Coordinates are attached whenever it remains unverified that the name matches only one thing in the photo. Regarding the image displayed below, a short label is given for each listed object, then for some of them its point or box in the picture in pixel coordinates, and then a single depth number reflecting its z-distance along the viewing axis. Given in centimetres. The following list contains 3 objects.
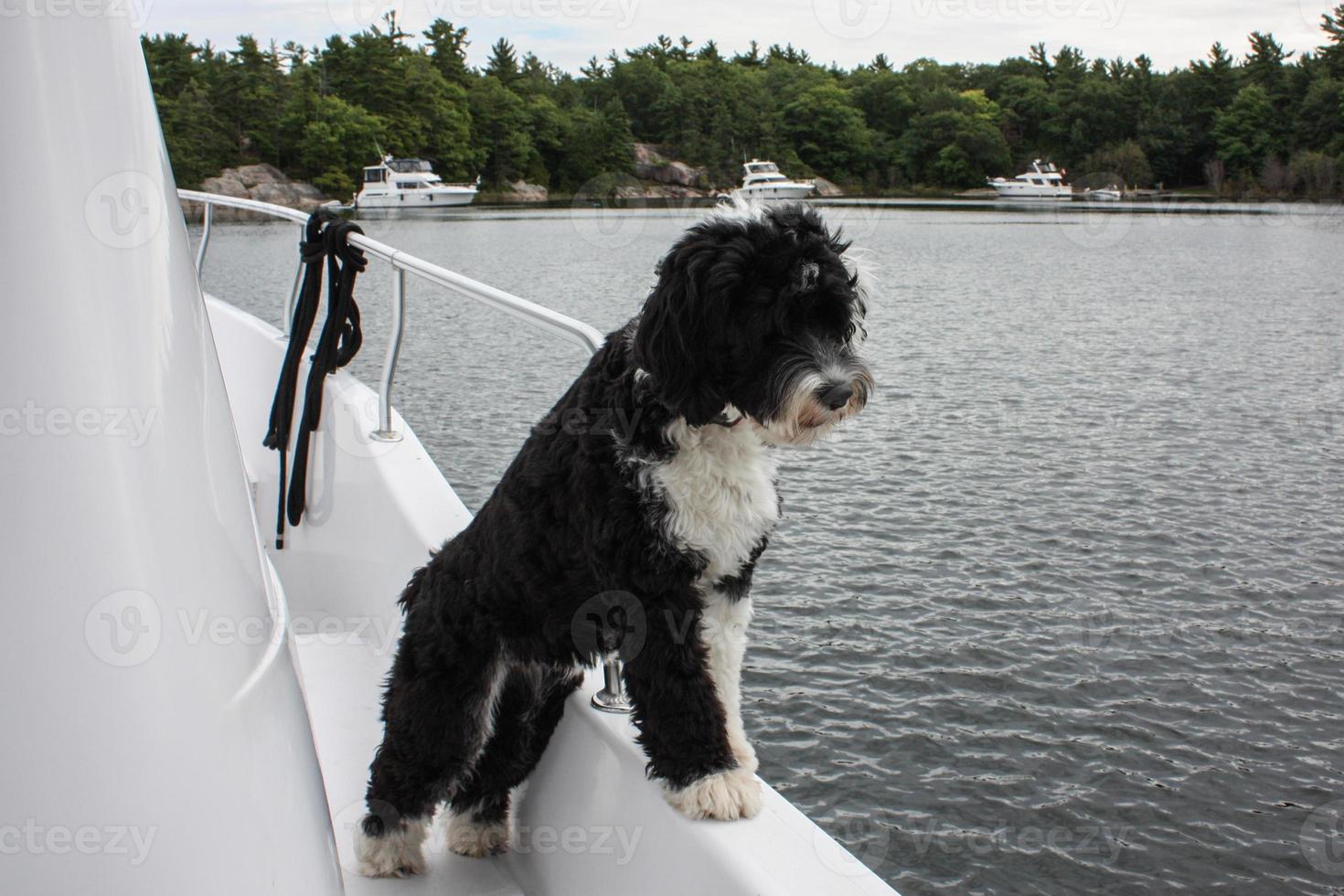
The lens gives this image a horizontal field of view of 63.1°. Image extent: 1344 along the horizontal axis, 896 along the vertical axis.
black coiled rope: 376
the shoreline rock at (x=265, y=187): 5469
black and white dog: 186
